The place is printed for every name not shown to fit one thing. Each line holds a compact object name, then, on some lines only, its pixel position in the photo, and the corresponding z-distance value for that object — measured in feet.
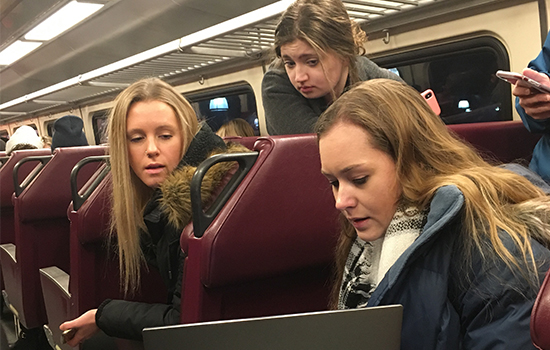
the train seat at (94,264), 7.39
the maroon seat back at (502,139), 6.66
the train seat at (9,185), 12.63
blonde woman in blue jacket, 3.03
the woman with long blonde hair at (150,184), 5.09
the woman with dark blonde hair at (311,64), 5.81
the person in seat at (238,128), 14.83
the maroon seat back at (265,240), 4.46
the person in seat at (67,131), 12.33
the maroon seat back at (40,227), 10.01
